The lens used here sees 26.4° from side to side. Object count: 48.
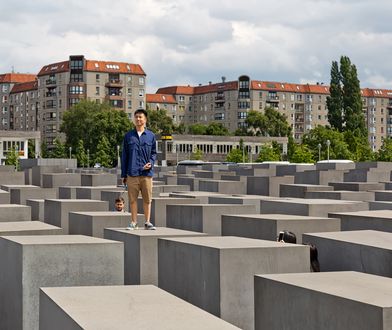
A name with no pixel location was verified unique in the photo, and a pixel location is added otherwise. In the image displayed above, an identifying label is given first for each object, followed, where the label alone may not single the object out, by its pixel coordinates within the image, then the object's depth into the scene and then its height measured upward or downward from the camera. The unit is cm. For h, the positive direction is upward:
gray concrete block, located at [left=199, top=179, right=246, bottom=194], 2322 -112
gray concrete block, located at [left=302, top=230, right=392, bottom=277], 802 -106
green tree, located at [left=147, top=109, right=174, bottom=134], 12402 +385
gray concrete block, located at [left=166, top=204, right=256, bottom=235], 1363 -115
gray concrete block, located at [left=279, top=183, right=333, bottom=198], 1995 -103
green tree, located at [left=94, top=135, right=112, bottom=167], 10044 -86
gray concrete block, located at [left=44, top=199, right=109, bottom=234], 1531 -112
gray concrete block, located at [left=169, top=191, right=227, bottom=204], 1791 -109
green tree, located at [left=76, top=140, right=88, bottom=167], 10295 -102
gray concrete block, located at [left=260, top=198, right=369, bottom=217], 1345 -100
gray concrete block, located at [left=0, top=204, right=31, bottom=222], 1429 -114
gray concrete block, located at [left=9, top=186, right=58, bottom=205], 2097 -120
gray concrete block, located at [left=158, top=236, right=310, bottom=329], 816 -122
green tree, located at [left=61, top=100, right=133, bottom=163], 10450 +275
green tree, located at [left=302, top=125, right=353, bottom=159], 8694 +52
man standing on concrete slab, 1034 -18
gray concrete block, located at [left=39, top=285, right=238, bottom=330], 545 -116
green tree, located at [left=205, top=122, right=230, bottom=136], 13325 +273
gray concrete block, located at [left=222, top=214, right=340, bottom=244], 1101 -105
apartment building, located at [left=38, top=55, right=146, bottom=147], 12706 +939
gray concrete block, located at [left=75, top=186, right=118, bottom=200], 2014 -112
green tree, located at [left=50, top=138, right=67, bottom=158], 10900 -55
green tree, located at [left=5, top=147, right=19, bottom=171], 8572 -116
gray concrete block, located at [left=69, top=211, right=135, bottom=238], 1265 -115
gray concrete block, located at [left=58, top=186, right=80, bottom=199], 2122 -118
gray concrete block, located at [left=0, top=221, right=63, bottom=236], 1070 -110
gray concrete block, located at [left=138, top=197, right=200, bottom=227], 1561 -120
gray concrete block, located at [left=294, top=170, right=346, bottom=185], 2603 -94
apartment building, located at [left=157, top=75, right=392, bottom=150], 14912 +831
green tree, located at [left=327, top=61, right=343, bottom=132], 10031 +552
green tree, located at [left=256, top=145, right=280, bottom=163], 9369 -92
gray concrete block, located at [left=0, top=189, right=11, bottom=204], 1930 -117
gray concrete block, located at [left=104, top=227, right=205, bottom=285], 1010 -130
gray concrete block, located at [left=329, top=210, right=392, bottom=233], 1103 -100
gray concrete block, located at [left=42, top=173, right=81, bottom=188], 2719 -109
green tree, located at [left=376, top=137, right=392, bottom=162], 8663 -63
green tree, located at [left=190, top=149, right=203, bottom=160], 10480 -103
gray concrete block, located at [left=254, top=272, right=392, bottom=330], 574 -114
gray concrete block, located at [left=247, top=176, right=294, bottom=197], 2312 -106
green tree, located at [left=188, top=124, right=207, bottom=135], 13600 +277
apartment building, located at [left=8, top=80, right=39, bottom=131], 14038 +697
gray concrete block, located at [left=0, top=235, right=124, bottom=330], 862 -125
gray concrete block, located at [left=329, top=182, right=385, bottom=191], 2100 -100
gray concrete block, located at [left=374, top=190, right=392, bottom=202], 1755 -103
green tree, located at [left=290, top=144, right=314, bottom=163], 8444 -94
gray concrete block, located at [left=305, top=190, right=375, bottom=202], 1745 -103
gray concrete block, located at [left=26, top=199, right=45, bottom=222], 1758 -134
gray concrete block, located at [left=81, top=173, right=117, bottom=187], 2658 -104
